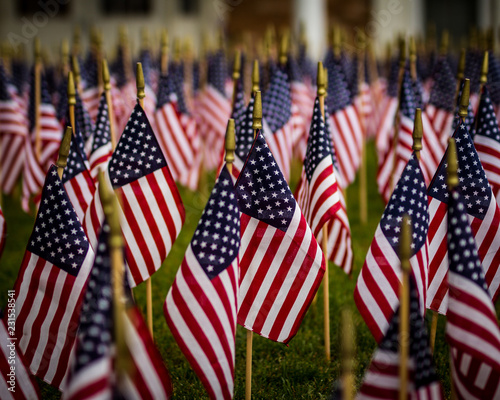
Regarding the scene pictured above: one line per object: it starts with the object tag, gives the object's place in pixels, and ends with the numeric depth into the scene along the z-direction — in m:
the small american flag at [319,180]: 8.35
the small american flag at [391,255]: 7.11
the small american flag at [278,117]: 11.73
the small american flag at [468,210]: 7.58
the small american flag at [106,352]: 4.83
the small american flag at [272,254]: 7.24
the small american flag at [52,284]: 6.96
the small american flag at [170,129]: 13.84
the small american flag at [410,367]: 5.35
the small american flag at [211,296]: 6.52
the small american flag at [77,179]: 8.87
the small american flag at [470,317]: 5.95
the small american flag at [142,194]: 7.93
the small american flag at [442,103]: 13.06
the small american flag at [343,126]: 13.14
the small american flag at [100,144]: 9.71
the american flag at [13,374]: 6.22
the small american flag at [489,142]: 8.99
